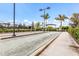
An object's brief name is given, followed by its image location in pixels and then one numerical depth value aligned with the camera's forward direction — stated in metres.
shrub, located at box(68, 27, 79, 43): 3.90
